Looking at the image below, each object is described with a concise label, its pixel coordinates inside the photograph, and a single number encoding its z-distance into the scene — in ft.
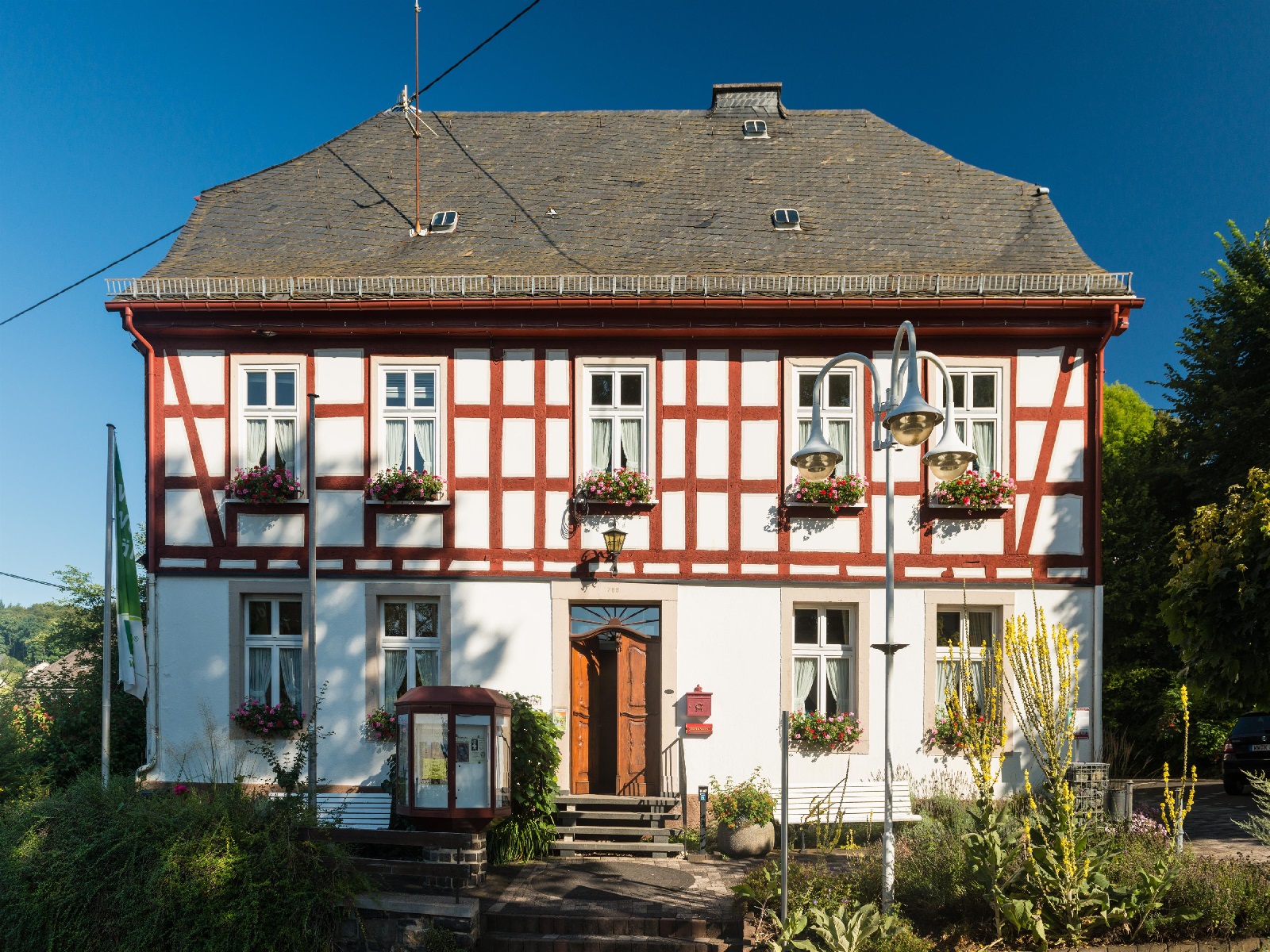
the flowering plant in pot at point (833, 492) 35.96
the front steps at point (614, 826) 31.60
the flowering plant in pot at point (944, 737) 34.99
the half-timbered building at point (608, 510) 35.99
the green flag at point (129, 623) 31.94
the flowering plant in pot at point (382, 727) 35.50
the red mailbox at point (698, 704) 35.35
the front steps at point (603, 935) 24.02
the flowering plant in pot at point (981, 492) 35.68
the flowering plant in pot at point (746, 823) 31.58
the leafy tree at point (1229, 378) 50.49
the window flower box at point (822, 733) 35.06
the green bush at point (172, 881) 23.15
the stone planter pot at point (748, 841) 31.55
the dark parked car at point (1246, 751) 41.16
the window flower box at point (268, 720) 35.58
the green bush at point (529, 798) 31.04
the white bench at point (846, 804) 33.68
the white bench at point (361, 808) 33.86
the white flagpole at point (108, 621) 31.42
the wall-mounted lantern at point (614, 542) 35.73
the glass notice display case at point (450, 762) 28.55
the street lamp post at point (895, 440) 21.43
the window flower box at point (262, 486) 36.19
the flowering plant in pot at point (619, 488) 35.99
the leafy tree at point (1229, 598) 30.66
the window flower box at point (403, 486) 36.09
